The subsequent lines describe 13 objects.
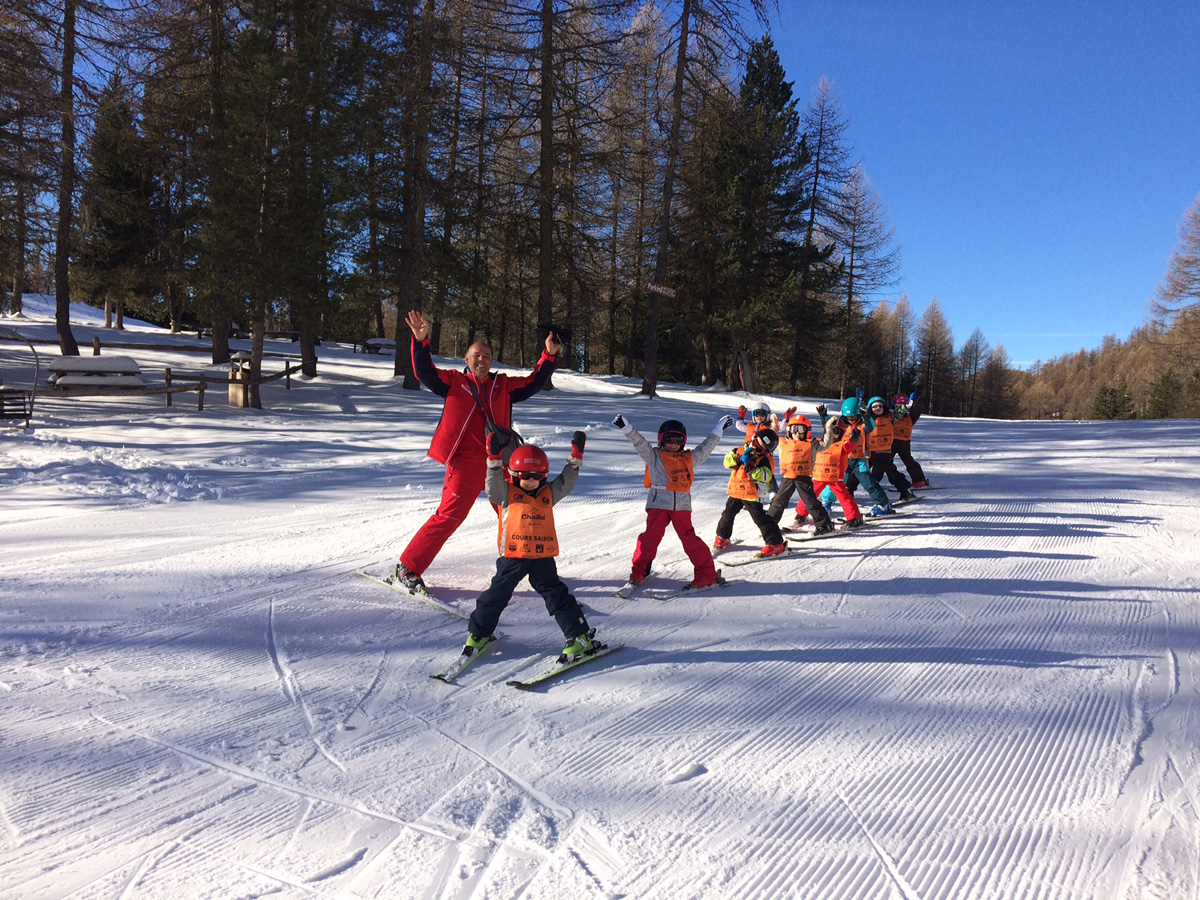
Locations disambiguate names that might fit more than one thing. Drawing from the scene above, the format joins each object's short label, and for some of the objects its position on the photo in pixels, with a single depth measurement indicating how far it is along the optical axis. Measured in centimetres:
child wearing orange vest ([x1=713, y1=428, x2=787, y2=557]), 655
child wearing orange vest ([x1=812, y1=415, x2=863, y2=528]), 763
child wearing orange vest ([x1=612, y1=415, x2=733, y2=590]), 571
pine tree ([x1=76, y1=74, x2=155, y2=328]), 2058
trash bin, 1486
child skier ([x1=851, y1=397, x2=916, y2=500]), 903
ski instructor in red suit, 529
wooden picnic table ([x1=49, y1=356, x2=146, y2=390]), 1428
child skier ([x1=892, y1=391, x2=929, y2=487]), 985
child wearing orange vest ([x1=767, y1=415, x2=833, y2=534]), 728
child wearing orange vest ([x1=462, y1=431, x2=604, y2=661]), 425
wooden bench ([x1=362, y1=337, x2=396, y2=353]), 3071
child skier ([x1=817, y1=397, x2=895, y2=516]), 823
